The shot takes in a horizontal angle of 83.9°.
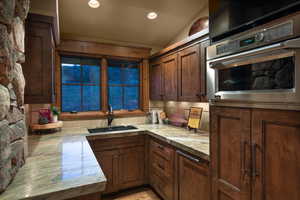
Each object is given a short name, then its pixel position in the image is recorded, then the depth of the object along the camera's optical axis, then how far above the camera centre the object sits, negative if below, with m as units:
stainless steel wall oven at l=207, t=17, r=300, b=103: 0.89 +0.22
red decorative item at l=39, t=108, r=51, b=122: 2.21 -0.19
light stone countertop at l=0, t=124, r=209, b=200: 0.92 -0.49
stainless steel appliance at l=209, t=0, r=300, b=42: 0.95 +0.56
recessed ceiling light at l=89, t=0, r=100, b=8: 2.24 +1.30
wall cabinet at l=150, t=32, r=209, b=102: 2.05 +0.38
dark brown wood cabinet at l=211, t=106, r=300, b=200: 0.91 -0.36
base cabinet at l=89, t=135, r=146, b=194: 2.39 -0.93
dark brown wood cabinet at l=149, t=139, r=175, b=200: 2.08 -0.97
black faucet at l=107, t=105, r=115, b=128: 2.87 -0.31
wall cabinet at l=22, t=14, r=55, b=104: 1.56 +0.37
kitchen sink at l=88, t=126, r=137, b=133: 2.67 -0.51
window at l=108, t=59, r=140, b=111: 3.14 +0.27
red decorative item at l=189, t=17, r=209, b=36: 2.15 +0.96
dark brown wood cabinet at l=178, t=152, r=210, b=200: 1.58 -0.84
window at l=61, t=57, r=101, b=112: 2.82 +0.25
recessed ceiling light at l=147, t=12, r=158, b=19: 2.57 +1.30
